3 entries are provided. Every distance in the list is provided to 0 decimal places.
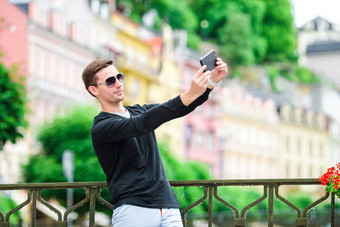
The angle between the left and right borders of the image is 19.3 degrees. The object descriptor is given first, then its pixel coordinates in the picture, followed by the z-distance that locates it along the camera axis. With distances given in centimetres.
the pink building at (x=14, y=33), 4938
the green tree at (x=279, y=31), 12062
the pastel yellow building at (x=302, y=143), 9556
